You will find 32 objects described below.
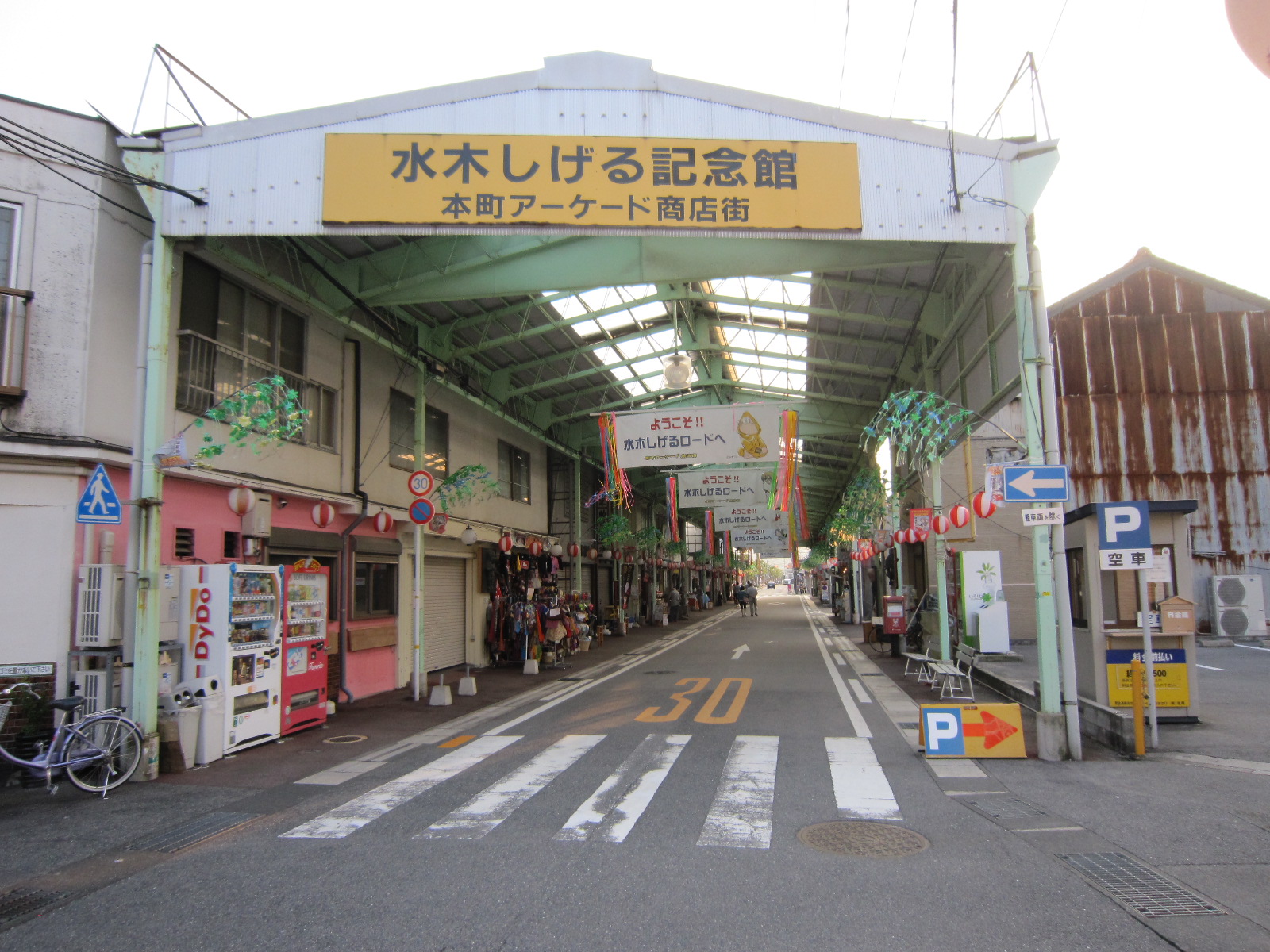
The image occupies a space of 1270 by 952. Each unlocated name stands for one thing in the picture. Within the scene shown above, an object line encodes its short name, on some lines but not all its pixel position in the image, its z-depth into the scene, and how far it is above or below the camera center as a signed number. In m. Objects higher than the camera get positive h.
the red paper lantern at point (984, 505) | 11.31 +0.77
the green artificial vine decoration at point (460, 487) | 15.92 +1.66
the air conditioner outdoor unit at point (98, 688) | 8.54 -1.22
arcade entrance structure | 9.33 +4.52
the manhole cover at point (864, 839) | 5.67 -2.06
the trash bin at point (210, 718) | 8.87 -1.65
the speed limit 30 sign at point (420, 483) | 13.89 +1.49
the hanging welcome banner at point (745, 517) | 26.38 +1.52
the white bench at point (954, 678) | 12.48 -2.02
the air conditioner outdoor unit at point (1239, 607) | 21.67 -1.44
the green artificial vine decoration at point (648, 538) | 34.27 +1.18
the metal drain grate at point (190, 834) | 6.11 -2.09
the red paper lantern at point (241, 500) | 10.53 +0.95
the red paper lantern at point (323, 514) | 12.62 +0.89
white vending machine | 9.15 -0.80
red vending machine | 10.48 -1.02
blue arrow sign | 8.72 +0.82
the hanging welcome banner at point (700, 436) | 15.29 +2.50
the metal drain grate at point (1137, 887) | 4.66 -2.07
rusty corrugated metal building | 22.77 +4.36
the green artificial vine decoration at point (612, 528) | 28.08 +1.31
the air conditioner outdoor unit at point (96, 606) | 8.62 -0.35
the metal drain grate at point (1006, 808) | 6.58 -2.12
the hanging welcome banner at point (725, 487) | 25.16 +2.41
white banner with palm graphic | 18.55 -0.88
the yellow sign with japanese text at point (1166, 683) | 10.16 -1.62
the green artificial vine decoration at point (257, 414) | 9.53 +1.93
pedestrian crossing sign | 7.99 +0.72
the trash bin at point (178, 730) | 8.51 -1.70
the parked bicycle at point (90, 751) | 7.57 -1.72
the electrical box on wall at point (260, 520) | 11.30 +0.74
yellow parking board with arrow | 8.72 -1.90
